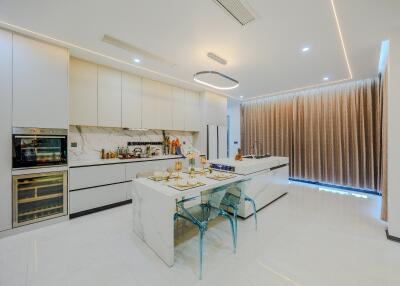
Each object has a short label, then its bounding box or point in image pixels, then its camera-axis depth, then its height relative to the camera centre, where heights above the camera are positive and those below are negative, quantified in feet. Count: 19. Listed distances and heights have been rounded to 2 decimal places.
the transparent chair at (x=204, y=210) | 6.17 -2.59
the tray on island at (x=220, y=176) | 7.79 -1.50
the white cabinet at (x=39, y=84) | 7.98 +2.69
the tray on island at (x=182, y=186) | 6.23 -1.55
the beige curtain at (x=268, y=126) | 17.63 +1.78
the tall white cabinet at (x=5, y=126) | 7.60 +0.66
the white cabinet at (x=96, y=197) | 9.46 -3.06
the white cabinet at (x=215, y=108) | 16.62 +3.23
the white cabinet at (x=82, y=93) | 10.11 +2.83
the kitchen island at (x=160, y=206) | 5.89 -2.38
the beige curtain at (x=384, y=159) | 8.59 -0.78
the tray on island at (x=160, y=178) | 7.48 -1.49
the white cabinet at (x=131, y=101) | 12.17 +2.83
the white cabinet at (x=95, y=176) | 9.42 -1.86
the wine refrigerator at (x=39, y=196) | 8.00 -2.55
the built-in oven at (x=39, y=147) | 7.91 -0.24
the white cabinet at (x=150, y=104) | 13.19 +2.82
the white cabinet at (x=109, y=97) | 11.12 +2.83
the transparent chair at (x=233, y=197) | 7.40 -2.25
